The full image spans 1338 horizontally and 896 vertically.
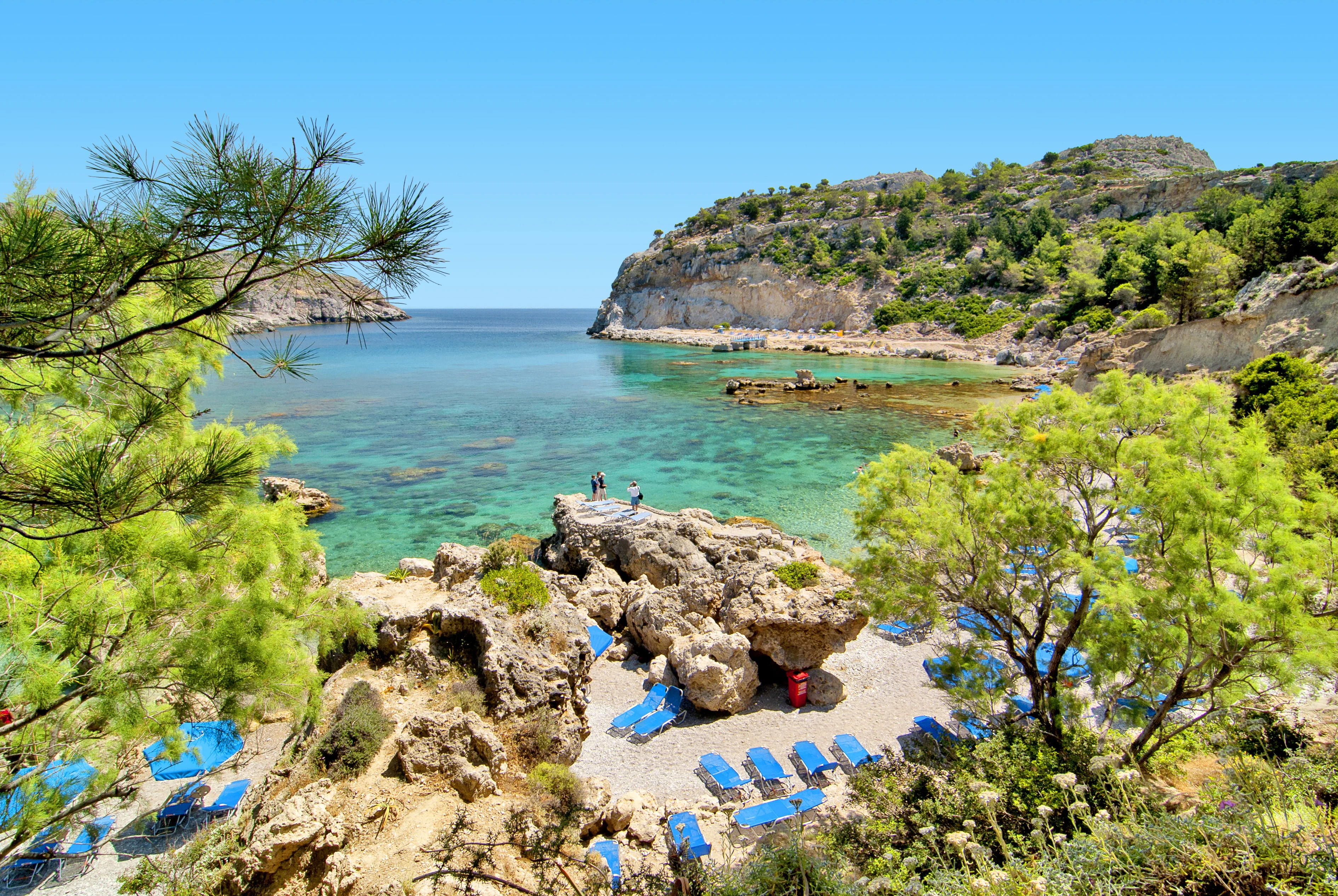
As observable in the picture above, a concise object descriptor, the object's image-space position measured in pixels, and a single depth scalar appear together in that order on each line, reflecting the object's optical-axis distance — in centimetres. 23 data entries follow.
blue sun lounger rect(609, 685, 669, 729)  1115
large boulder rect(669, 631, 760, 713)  1151
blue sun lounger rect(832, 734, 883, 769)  1016
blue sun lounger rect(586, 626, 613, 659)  1329
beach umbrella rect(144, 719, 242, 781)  842
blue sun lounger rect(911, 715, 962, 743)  1055
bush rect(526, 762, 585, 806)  812
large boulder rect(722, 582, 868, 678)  1196
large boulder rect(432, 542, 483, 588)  1398
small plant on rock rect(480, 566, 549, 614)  1167
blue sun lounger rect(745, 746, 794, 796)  985
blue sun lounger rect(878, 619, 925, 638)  1413
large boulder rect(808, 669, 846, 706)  1198
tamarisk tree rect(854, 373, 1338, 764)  736
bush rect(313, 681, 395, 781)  802
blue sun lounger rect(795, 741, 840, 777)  1002
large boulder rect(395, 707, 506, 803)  804
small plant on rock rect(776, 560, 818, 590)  1280
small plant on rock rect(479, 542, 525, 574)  1362
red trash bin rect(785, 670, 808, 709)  1197
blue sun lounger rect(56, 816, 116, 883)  740
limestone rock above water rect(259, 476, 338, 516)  2175
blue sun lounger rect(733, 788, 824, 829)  884
